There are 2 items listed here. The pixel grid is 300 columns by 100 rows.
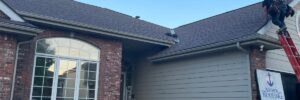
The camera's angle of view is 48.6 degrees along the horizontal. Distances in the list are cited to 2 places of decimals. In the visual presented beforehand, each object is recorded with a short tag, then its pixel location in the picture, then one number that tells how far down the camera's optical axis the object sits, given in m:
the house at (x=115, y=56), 8.65
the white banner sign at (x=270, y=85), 8.80
